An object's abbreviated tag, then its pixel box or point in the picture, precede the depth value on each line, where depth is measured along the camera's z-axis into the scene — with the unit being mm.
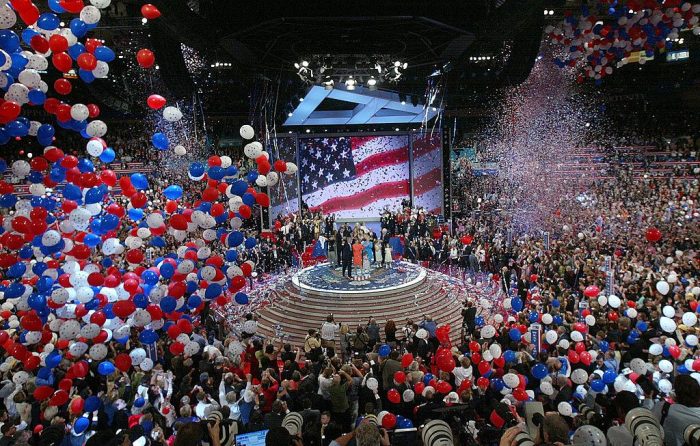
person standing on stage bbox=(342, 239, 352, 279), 13008
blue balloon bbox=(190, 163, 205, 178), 7715
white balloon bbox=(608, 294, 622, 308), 8445
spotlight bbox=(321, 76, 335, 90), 14291
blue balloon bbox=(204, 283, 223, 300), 7406
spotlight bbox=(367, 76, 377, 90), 14400
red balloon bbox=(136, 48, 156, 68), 6664
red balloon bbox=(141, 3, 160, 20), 6637
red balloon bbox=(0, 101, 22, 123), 5445
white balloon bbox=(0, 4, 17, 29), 5191
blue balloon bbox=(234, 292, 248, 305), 7754
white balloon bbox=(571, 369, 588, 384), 6035
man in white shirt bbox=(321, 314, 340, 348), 9141
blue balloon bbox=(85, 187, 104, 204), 6820
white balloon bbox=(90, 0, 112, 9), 6180
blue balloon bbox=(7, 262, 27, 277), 6301
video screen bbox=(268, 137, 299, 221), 21828
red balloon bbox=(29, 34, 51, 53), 5626
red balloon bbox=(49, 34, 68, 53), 5754
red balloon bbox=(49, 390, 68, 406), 6031
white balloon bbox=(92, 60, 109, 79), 6473
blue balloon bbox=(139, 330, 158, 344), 6938
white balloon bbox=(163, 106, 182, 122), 7238
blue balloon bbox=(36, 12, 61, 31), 5906
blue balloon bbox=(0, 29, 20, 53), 5305
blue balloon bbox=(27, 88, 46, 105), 5840
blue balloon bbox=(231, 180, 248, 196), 7446
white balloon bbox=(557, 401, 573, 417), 5312
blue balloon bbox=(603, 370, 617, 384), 5988
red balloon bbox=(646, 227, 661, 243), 11712
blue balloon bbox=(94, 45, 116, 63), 6273
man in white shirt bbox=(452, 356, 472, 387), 6438
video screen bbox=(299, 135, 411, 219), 22406
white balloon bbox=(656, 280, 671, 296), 8938
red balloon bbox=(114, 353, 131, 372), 6668
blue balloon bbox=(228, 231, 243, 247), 7629
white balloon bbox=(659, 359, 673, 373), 6102
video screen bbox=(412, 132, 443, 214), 22328
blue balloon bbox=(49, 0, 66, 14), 5719
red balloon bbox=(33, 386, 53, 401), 6031
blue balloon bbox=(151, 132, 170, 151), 7195
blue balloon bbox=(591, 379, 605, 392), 5918
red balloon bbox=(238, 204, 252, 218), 7644
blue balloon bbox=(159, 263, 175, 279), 7281
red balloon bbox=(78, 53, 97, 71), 6062
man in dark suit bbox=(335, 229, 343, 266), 13953
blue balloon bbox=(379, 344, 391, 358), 7582
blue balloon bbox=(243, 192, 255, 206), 7608
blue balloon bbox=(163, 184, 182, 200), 7531
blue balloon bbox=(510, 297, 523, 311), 9102
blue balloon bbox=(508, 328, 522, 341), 7512
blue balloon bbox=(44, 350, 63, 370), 6418
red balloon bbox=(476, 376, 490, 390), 6008
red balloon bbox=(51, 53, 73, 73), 5891
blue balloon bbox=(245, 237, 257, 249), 8024
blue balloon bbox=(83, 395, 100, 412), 5945
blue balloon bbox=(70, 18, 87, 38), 6070
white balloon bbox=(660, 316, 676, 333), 6988
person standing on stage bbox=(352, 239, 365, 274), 13109
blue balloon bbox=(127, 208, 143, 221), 7539
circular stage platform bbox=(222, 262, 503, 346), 11234
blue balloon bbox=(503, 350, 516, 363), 6582
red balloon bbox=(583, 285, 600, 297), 9328
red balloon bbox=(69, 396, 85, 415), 5824
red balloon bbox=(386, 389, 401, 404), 5984
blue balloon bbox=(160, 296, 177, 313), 6926
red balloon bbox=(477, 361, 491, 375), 6473
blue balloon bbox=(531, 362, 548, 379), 6017
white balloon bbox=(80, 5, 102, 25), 6055
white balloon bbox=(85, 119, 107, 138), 6680
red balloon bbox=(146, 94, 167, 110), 7148
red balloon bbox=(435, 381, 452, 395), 6004
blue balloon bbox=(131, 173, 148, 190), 7445
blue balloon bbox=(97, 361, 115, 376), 6625
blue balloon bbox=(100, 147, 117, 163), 7450
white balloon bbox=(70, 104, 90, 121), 6371
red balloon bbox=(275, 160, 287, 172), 7789
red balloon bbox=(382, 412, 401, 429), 4992
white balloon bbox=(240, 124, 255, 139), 8032
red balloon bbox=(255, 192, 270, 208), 7652
